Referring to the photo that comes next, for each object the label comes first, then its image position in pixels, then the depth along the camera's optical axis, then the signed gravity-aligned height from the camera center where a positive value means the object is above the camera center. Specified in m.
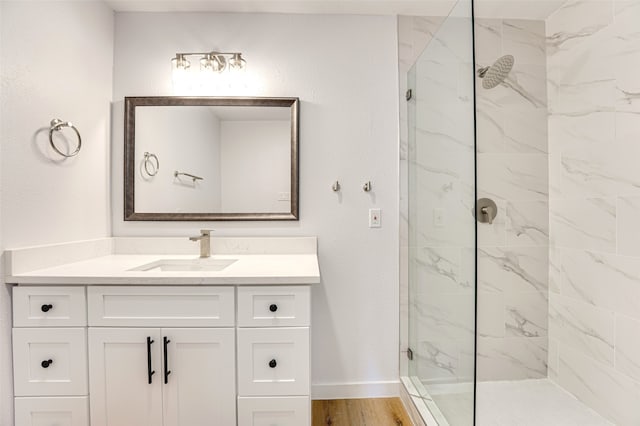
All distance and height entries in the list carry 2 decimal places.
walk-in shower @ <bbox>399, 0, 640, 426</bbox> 1.25 -0.06
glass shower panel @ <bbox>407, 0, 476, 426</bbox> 1.10 -0.04
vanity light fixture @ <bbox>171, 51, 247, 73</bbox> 1.82 +0.84
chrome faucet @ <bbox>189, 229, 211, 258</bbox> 1.78 -0.17
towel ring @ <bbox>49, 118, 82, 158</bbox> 1.47 +0.39
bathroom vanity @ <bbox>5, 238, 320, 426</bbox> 1.30 -0.53
